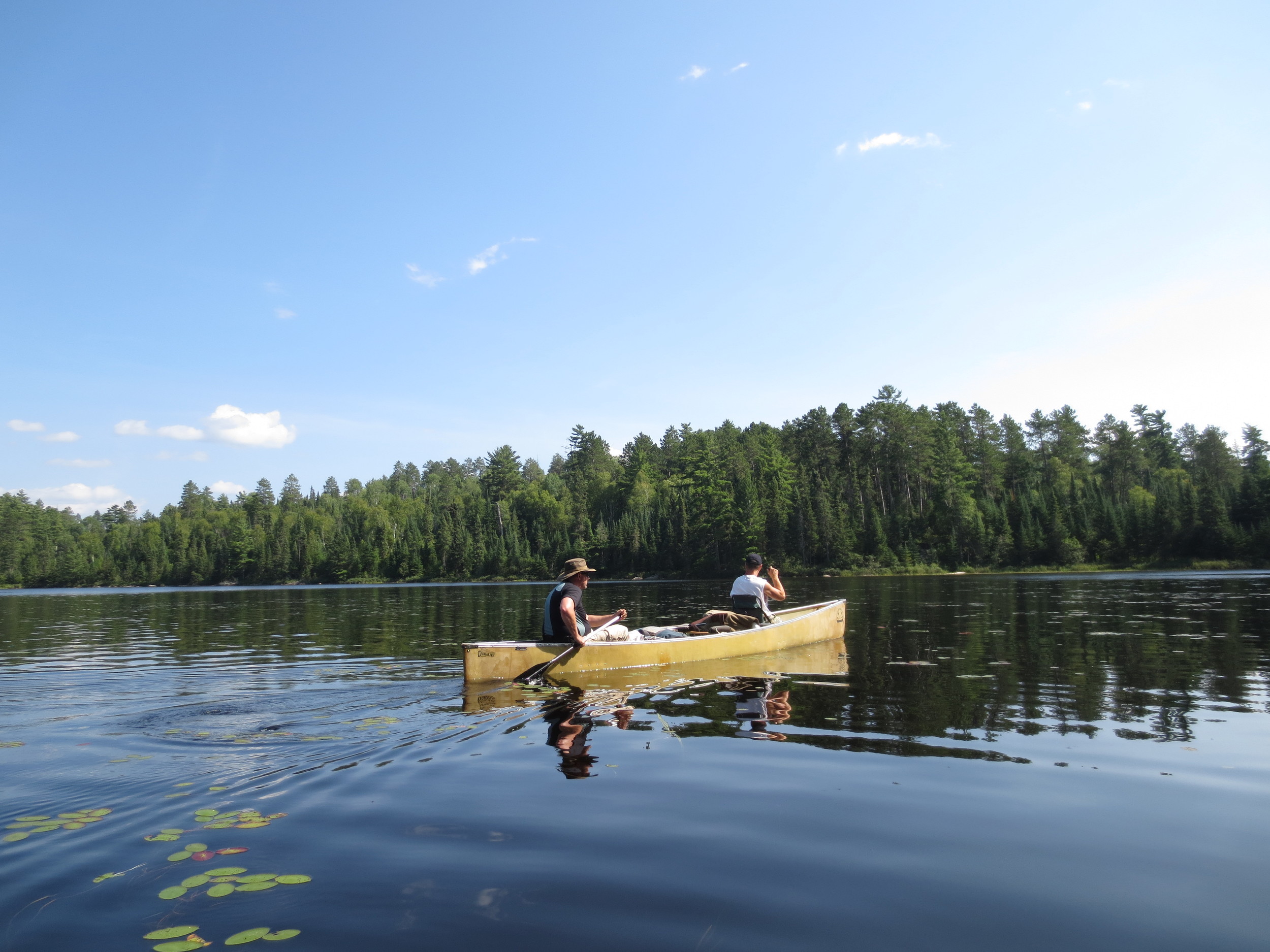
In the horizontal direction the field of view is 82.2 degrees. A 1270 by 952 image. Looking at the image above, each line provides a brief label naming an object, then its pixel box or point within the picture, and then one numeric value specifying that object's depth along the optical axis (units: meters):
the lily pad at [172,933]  3.79
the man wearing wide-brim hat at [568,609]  12.46
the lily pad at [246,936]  3.76
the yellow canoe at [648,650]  12.03
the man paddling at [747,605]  15.67
